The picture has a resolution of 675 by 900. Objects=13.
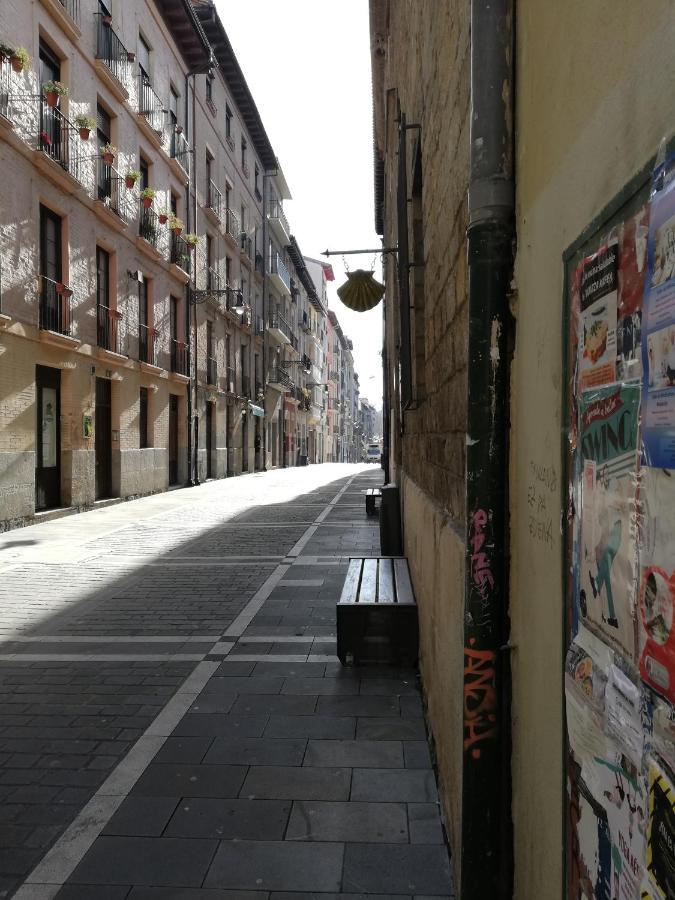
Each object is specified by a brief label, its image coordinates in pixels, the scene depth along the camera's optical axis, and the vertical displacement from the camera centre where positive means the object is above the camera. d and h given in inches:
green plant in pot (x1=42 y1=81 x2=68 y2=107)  520.7 +262.5
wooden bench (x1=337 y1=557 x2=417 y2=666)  193.7 -51.8
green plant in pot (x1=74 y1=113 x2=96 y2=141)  569.9 +260.7
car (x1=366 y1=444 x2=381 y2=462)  2654.5 -38.5
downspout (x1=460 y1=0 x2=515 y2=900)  80.6 -3.2
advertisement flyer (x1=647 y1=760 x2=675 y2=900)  38.8 -22.3
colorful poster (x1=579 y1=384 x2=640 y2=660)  43.8 -4.7
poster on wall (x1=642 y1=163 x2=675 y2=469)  37.4 +5.9
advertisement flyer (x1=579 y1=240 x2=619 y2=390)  46.8 +8.9
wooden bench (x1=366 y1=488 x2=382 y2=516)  563.5 -45.9
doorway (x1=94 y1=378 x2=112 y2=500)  655.6 +3.3
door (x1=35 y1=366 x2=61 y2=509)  546.6 +3.7
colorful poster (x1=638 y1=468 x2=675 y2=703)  38.0 -7.8
